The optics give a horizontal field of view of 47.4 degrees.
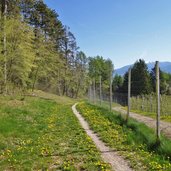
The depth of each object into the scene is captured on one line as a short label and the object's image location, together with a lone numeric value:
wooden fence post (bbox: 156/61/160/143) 7.26
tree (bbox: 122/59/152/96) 50.06
